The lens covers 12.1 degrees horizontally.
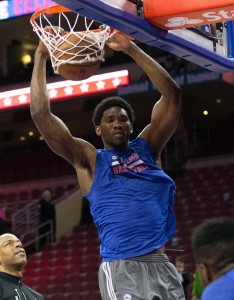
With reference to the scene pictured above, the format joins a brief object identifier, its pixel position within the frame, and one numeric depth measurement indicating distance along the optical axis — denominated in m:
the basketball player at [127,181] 5.94
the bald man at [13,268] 8.31
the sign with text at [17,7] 20.73
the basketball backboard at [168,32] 5.69
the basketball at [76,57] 6.33
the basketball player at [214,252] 3.79
